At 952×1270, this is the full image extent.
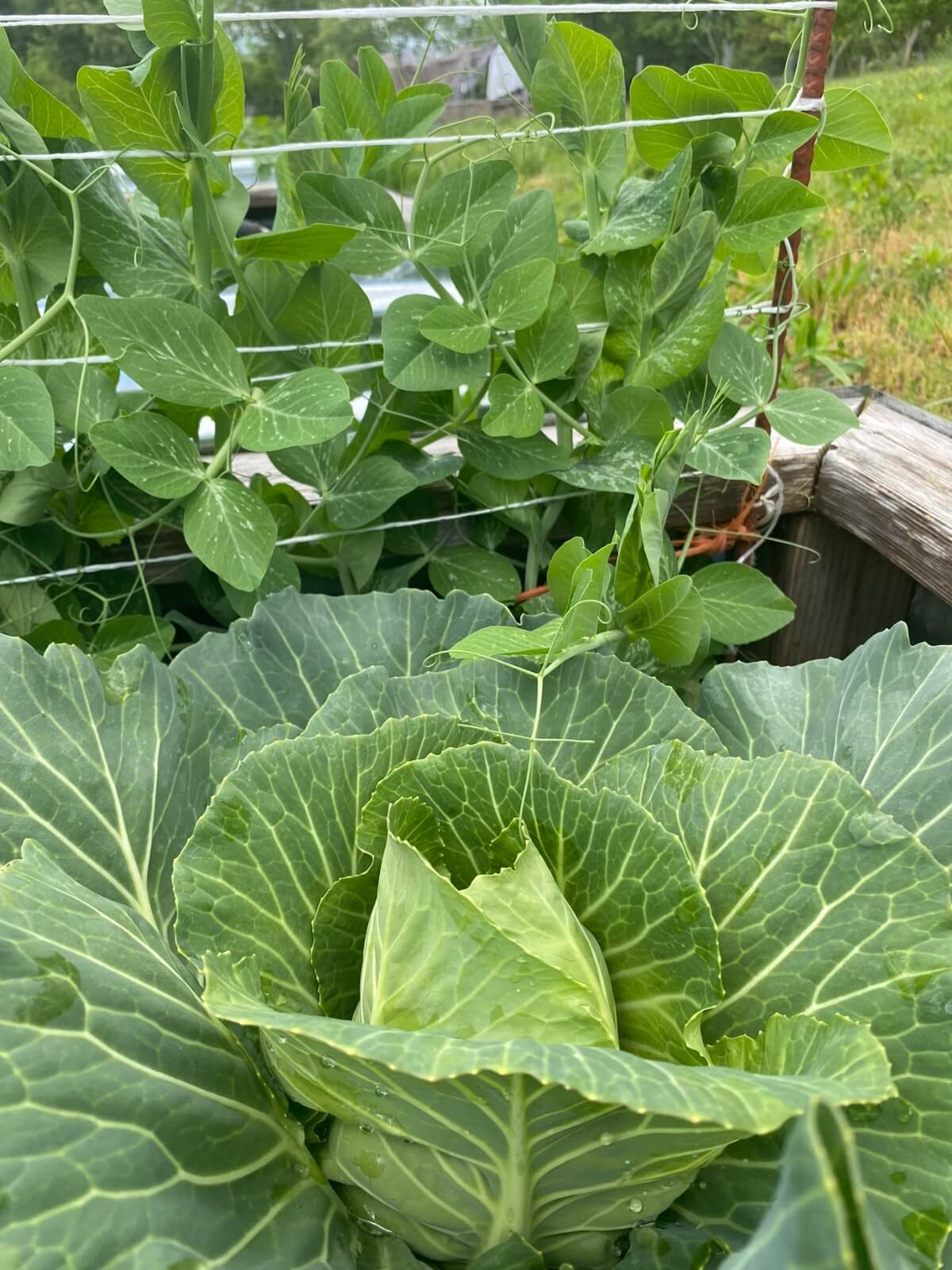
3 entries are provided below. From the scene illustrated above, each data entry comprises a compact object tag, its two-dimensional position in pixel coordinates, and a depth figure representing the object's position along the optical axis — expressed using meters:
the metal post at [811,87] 0.87
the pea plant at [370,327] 0.76
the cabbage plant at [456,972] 0.44
